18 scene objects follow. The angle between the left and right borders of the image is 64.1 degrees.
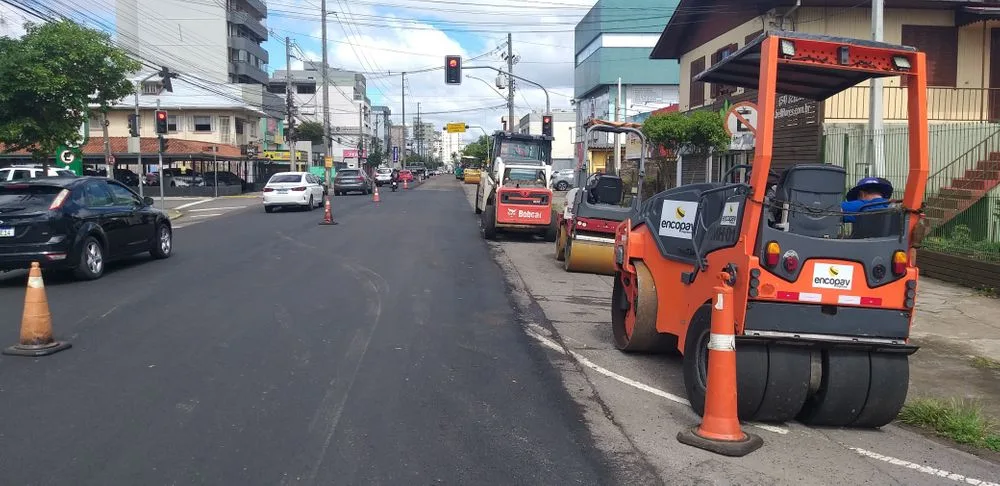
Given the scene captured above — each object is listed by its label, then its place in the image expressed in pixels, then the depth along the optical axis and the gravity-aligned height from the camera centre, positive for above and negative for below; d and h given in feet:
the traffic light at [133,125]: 99.53 +6.78
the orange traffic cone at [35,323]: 24.30 -4.41
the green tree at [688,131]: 67.81 +3.93
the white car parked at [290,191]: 94.99 -1.52
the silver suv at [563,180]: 170.56 -0.53
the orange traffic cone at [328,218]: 75.66 -3.77
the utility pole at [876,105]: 41.93 +3.87
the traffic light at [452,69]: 99.66 +13.60
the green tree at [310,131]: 286.05 +17.07
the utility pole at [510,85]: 135.54 +15.96
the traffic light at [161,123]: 100.22 +7.03
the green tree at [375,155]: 350.78 +10.33
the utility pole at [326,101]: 165.09 +16.36
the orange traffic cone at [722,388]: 17.10 -4.55
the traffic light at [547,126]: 100.94 +6.55
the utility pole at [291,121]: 162.71 +11.67
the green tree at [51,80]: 70.28 +9.02
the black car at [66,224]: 36.35 -2.16
